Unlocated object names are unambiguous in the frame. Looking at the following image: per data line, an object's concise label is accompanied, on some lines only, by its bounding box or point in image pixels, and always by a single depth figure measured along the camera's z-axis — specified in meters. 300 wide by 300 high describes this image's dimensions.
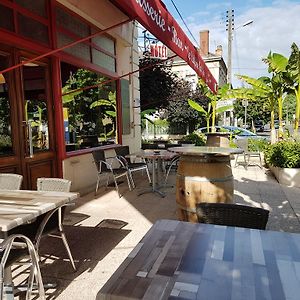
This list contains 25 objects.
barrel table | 3.42
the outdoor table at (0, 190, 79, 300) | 1.97
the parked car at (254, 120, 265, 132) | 40.35
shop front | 4.42
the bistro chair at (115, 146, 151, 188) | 6.35
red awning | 2.82
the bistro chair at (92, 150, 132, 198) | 5.91
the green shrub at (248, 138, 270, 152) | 11.93
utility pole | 17.20
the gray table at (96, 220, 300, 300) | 1.16
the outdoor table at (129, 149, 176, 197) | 5.73
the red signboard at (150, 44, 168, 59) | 11.04
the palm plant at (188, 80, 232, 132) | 12.80
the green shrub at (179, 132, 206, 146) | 11.84
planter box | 6.68
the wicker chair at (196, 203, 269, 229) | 2.11
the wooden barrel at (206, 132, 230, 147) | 9.80
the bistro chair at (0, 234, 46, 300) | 1.65
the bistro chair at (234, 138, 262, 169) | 9.24
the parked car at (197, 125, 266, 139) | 15.45
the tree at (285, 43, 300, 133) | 8.42
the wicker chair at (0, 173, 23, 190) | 3.17
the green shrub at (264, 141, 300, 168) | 6.79
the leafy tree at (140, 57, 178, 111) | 13.86
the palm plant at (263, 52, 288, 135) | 8.96
